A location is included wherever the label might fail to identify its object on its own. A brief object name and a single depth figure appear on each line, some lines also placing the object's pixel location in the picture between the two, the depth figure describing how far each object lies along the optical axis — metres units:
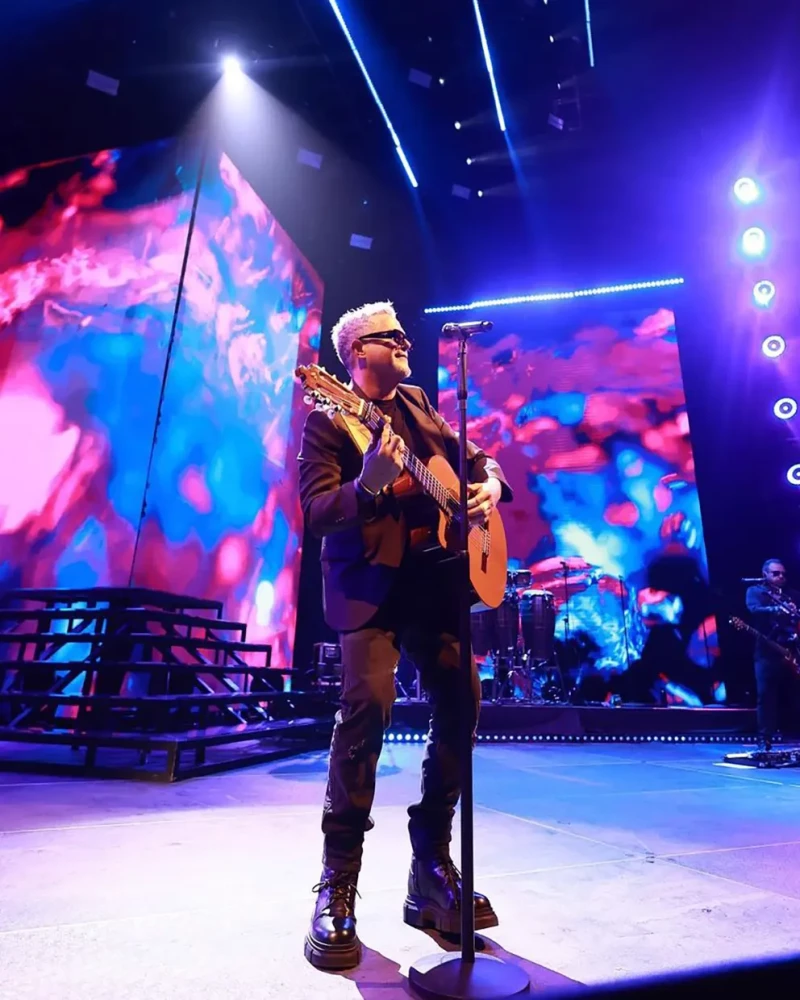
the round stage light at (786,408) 8.91
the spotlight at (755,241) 9.23
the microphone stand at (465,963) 1.31
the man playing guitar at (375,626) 1.70
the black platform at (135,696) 4.14
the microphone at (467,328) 1.93
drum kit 8.08
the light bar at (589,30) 7.06
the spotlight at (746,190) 8.92
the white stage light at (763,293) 9.23
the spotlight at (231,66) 7.26
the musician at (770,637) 5.74
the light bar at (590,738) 6.77
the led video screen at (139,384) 6.41
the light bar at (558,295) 10.38
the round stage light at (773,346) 9.08
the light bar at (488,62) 6.97
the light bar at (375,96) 6.90
